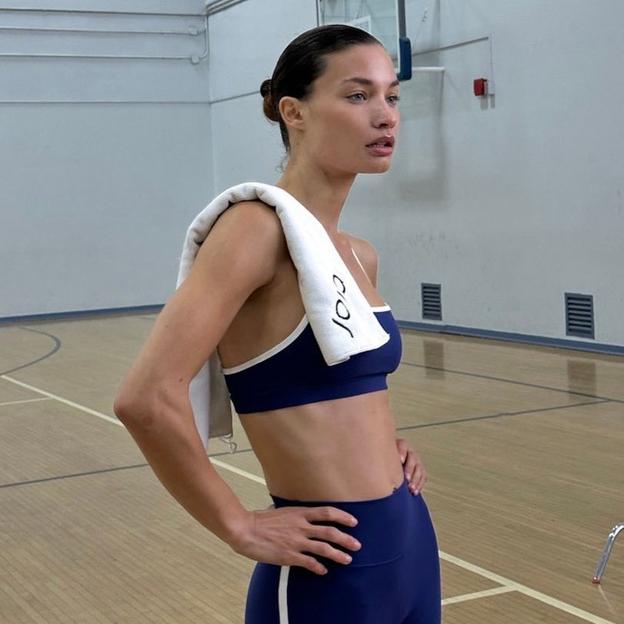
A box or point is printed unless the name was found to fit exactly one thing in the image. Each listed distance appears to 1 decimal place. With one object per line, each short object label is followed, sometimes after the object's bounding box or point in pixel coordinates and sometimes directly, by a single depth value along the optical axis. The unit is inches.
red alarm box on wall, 327.6
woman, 50.6
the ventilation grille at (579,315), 297.7
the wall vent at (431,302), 362.9
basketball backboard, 341.1
